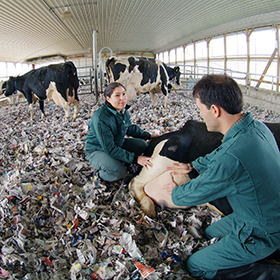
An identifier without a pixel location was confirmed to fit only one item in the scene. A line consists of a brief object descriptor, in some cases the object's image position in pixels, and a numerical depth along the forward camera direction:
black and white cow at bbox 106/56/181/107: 5.56
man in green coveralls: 1.04
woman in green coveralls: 2.19
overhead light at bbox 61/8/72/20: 6.05
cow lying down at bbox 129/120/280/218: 1.87
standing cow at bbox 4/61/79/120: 5.13
